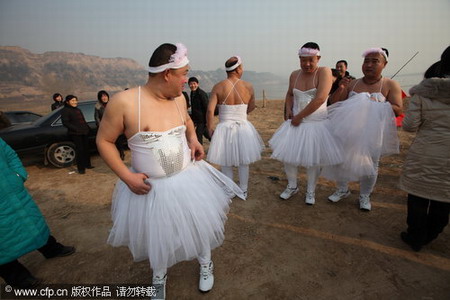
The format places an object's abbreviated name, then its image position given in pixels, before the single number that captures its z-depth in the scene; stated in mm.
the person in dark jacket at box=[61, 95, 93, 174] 5668
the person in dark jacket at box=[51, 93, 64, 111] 8422
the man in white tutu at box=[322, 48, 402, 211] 3154
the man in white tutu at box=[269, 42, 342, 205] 3330
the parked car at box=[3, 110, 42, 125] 8211
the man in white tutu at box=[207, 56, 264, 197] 3707
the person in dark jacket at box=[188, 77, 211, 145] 6269
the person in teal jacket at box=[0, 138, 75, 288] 2164
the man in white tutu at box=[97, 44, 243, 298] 1756
